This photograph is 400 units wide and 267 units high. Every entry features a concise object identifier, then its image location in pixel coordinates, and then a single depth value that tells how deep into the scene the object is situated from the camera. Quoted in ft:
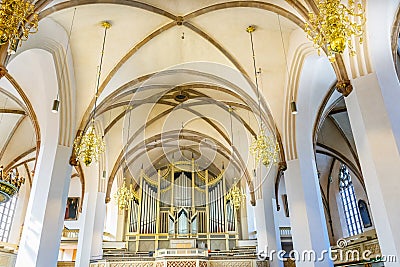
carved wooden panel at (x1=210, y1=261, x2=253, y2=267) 43.75
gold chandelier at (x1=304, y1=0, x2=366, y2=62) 15.96
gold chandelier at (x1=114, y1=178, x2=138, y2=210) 43.78
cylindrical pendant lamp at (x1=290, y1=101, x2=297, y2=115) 29.37
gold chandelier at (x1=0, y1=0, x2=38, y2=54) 15.19
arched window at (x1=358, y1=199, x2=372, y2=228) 48.03
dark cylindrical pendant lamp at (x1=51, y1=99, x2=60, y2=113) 27.86
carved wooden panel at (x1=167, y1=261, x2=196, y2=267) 41.73
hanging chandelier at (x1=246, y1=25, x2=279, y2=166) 27.17
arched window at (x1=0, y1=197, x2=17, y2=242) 55.77
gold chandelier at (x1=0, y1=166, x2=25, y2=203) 24.88
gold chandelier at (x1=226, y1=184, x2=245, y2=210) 45.16
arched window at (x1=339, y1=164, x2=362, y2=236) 53.71
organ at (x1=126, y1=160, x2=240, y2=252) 58.13
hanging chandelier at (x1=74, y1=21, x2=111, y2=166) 25.88
